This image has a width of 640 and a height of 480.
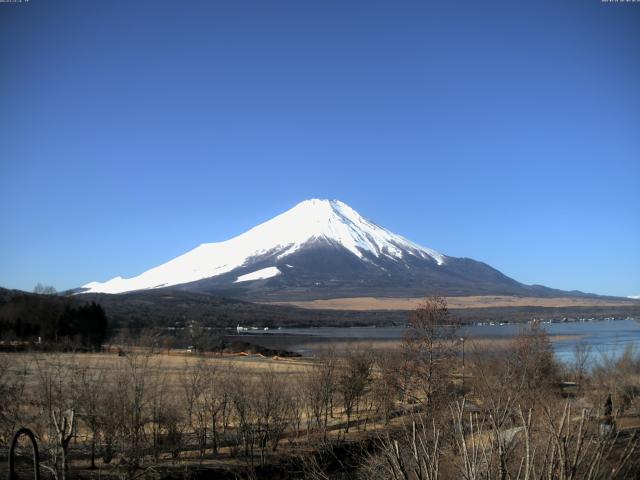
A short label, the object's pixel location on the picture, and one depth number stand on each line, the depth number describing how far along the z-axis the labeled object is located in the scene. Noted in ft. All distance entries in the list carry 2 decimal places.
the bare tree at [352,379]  106.22
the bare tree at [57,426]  34.02
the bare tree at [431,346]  103.86
